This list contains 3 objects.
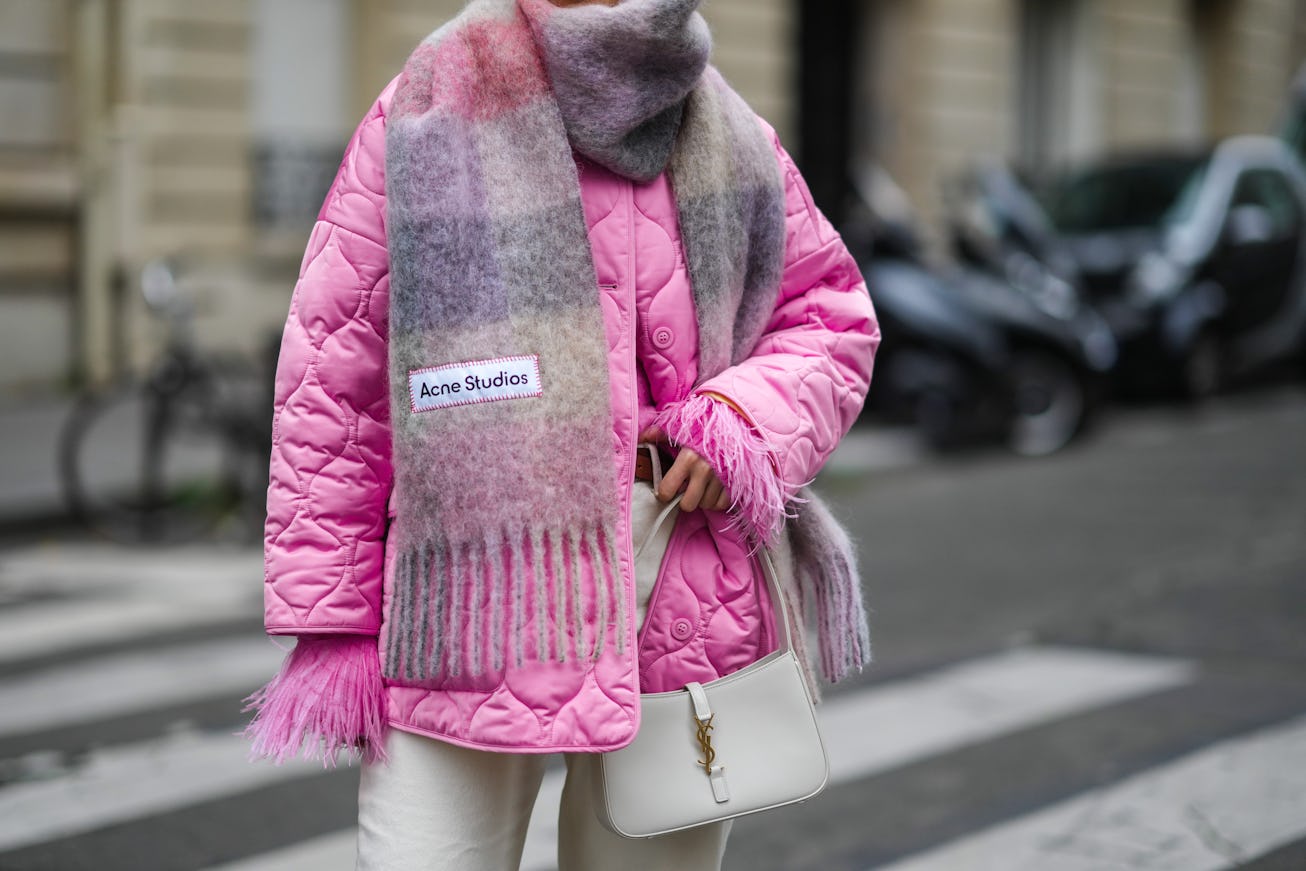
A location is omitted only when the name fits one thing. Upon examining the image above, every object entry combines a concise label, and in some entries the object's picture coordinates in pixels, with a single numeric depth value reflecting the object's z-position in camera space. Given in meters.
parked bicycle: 7.70
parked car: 11.38
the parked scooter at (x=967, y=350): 9.86
